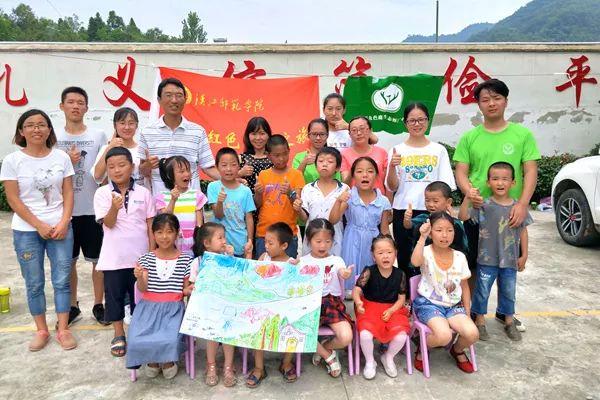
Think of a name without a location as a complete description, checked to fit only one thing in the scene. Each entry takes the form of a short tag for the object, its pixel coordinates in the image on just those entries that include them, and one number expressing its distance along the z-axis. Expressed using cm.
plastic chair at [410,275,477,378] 271
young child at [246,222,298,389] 265
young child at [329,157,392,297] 308
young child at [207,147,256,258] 307
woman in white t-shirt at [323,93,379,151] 366
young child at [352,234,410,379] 271
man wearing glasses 313
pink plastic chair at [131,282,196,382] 267
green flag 609
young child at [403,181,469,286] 296
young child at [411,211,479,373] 275
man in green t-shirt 299
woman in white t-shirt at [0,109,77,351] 290
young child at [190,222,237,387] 264
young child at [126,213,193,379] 258
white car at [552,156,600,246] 488
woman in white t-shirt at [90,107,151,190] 315
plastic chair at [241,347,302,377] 271
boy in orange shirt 319
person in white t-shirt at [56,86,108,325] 323
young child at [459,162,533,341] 297
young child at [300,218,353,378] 270
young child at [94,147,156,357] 289
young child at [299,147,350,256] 308
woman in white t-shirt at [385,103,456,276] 318
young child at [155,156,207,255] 295
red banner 627
